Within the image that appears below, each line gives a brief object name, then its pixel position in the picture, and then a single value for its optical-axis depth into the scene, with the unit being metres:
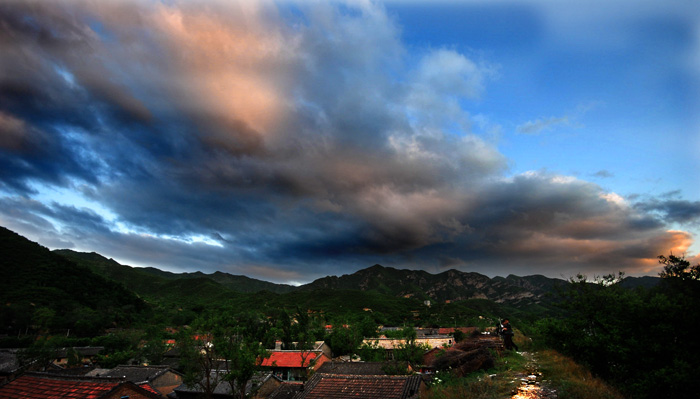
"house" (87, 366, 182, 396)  39.34
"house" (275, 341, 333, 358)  54.97
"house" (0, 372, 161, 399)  16.53
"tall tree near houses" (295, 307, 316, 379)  45.97
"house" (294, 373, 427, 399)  18.05
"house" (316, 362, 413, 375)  33.75
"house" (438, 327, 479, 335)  83.00
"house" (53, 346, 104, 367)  55.88
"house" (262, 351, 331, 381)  46.14
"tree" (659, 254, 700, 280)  16.62
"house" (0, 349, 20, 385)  38.81
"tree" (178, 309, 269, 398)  28.55
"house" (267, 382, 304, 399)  34.96
